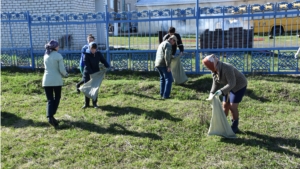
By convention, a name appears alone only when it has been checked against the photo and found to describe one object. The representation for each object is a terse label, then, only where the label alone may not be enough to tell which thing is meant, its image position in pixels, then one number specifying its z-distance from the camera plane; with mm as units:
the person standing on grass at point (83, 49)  6630
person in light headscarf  4176
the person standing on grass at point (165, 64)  6336
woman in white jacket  5066
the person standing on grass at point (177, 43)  7203
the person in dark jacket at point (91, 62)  5898
